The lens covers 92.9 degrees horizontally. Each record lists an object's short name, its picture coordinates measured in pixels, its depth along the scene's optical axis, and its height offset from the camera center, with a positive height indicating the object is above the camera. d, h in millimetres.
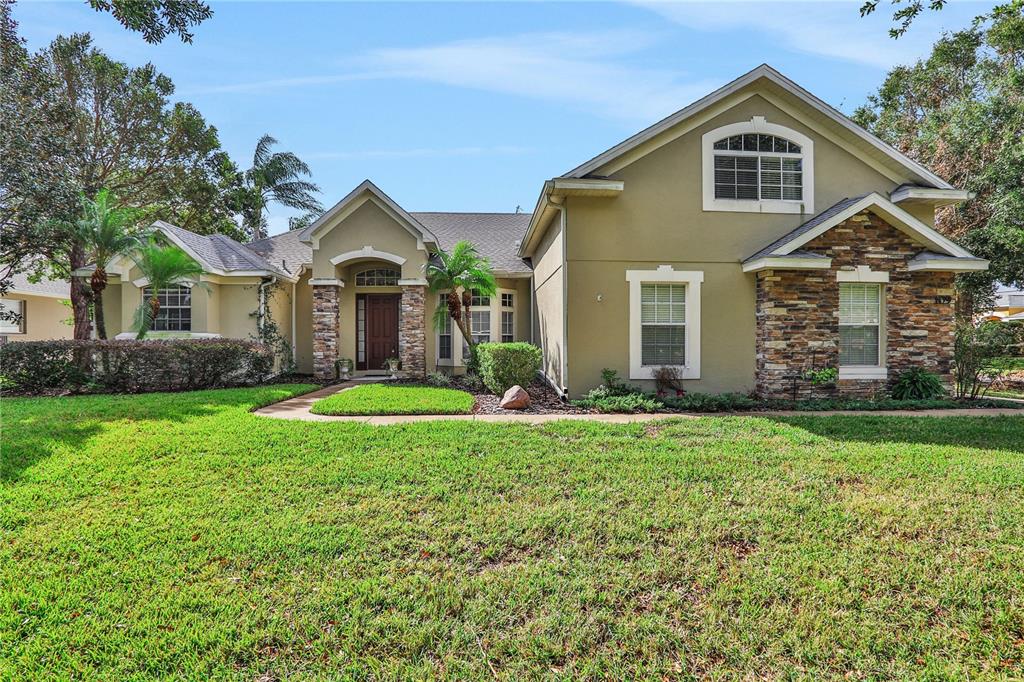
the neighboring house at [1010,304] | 21547 +1981
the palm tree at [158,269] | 12516 +1787
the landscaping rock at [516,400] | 9602 -1280
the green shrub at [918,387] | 10203 -1141
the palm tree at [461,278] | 13008 +1562
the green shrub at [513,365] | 10609 -648
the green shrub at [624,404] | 9323 -1350
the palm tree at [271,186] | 22625 +7198
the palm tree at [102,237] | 12500 +2623
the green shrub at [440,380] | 12914 -1201
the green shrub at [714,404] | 9578 -1374
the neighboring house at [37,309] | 21641 +1375
